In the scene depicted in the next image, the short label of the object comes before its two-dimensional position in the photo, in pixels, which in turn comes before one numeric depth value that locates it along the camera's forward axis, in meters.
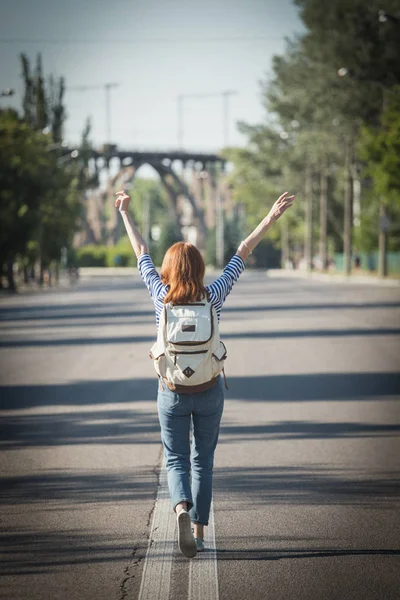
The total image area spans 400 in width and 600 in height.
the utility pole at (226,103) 157.39
